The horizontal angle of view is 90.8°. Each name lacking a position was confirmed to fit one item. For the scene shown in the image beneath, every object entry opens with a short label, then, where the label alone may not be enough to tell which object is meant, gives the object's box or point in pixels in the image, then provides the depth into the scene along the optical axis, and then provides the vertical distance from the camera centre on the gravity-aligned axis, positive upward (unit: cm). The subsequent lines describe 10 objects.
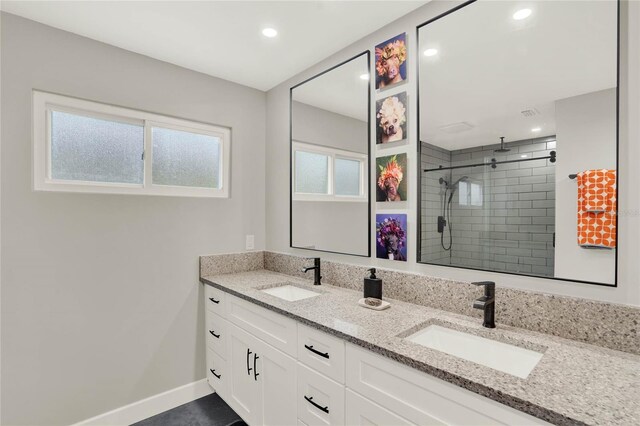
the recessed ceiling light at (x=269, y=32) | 192 +109
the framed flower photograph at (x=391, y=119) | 181 +54
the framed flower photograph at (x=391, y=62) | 180 +87
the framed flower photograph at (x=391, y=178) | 182 +19
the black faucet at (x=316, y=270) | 220 -42
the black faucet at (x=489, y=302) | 134 -39
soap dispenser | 172 -43
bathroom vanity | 88 -56
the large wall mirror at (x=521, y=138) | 119 +32
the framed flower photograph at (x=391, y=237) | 181 -16
